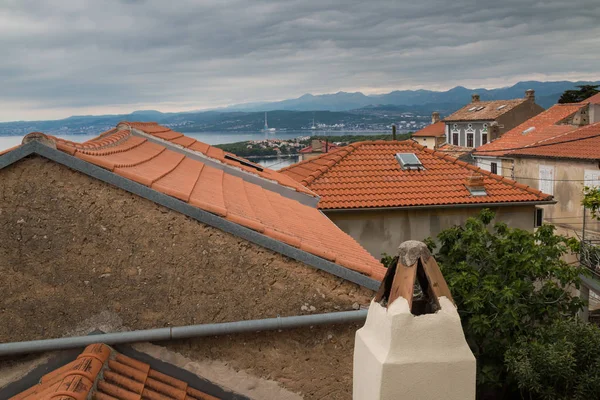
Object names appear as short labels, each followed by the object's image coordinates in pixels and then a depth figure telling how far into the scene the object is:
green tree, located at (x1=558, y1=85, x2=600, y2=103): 63.69
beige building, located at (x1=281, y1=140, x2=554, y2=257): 15.27
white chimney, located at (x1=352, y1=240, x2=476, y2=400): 3.04
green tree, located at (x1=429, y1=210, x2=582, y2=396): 10.46
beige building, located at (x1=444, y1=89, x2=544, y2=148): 60.09
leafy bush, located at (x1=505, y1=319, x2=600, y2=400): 9.30
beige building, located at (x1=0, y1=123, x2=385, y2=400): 5.49
